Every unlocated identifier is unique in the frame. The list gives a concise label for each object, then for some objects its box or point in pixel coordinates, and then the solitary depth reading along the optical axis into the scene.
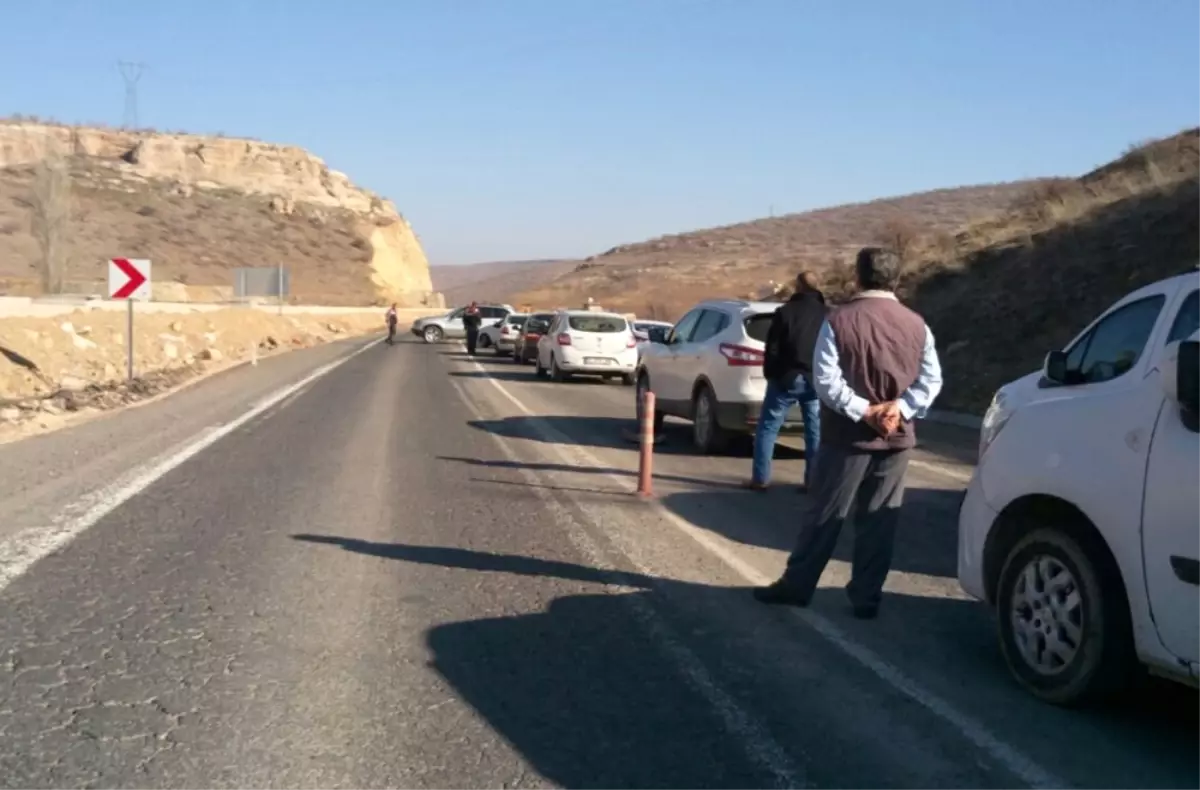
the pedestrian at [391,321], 45.28
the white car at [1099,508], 4.57
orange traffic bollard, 10.65
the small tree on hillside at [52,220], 72.19
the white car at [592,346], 26.08
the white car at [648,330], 30.39
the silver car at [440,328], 50.09
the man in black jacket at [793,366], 10.48
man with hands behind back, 6.38
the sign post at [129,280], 22.73
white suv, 13.23
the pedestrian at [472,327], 39.06
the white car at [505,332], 38.59
